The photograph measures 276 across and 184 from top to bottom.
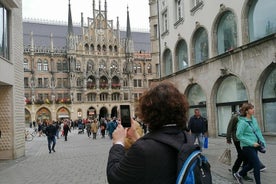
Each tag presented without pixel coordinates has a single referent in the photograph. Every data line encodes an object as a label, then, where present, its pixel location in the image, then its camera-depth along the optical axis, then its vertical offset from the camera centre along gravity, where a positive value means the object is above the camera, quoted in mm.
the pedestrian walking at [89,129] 22283 -2418
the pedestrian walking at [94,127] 19809 -2014
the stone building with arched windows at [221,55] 11588 +2802
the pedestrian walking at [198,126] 9252 -974
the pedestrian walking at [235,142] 5621 -1060
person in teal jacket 4762 -728
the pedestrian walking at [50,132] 12352 -1485
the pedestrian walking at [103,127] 20875 -2130
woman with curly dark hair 1525 -285
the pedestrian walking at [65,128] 19140 -1976
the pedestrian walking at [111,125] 18177 -1767
